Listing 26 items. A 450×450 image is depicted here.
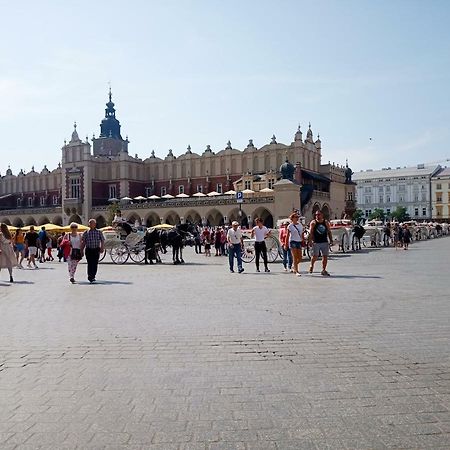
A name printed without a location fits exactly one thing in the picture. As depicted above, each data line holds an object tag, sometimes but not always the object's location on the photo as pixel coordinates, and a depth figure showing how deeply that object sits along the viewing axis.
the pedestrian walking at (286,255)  16.43
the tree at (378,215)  102.97
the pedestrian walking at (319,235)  14.50
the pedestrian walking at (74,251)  14.13
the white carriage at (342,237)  26.22
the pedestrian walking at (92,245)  14.11
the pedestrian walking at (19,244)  21.00
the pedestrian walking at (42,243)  25.71
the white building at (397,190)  109.50
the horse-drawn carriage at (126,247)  22.44
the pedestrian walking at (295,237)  14.95
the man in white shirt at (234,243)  16.42
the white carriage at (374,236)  34.97
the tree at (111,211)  64.50
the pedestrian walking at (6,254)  14.66
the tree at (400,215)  102.73
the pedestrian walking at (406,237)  30.81
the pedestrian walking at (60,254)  25.30
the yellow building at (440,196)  105.94
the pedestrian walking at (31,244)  20.64
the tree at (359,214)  99.32
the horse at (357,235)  28.45
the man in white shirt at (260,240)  16.09
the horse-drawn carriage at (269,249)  20.72
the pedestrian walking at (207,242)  29.39
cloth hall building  63.06
